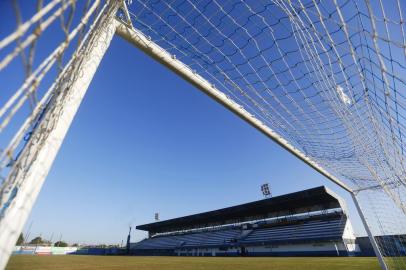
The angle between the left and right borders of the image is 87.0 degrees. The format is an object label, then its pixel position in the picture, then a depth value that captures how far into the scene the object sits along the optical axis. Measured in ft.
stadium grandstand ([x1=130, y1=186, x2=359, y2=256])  68.33
